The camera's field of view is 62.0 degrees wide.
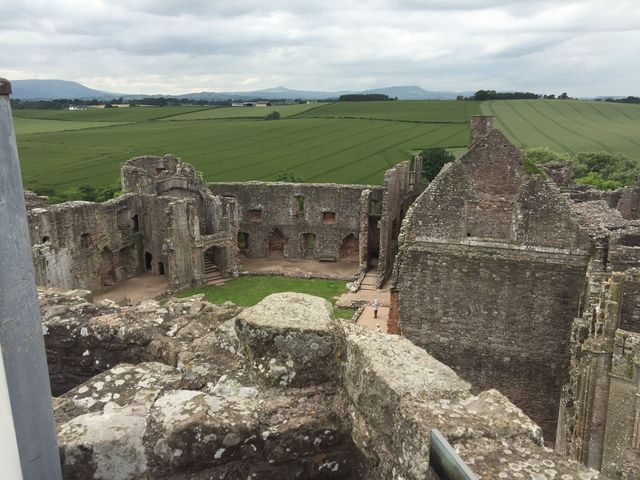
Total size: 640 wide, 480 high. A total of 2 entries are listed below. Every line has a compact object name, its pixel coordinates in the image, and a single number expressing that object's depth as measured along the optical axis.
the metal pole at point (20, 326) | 2.52
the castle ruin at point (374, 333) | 3.82
